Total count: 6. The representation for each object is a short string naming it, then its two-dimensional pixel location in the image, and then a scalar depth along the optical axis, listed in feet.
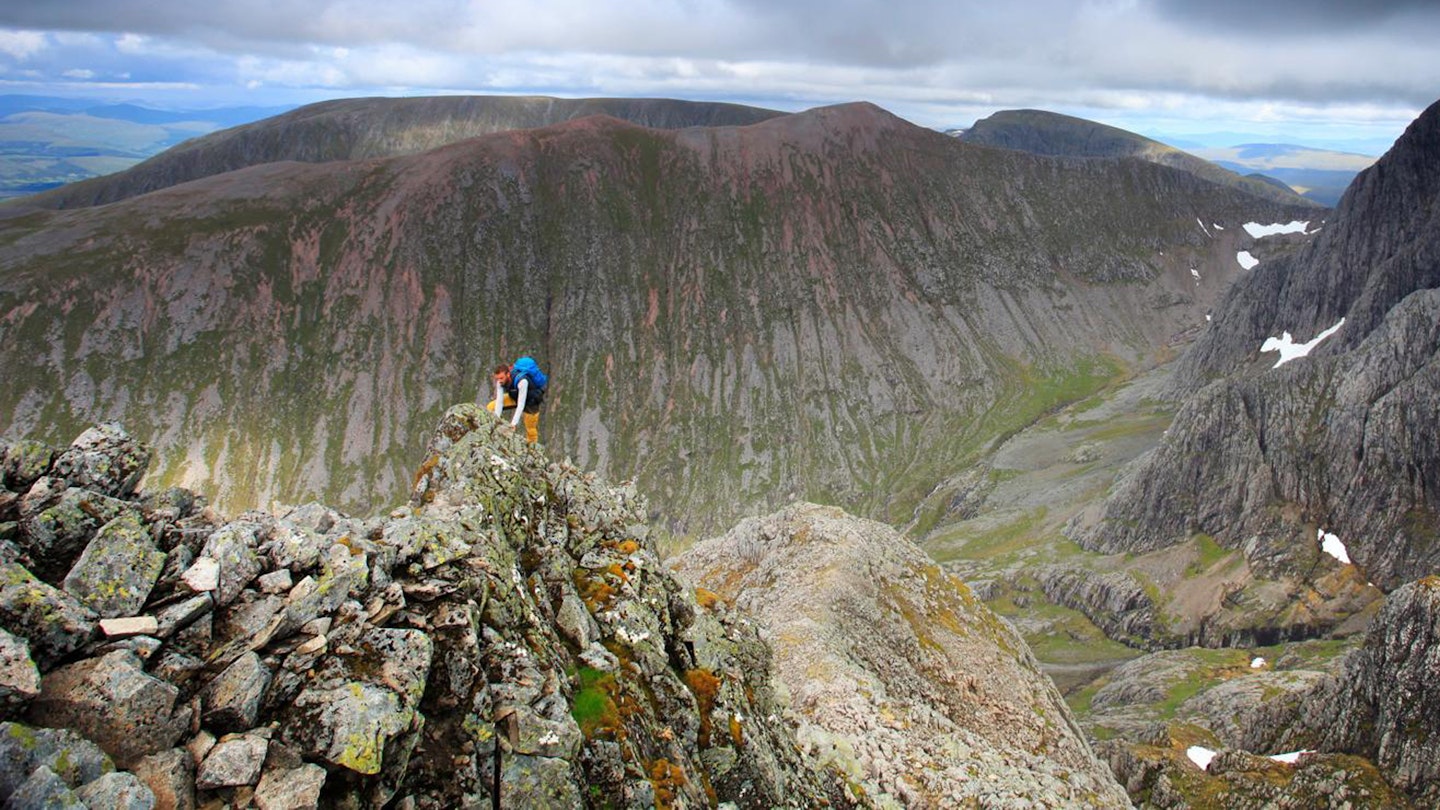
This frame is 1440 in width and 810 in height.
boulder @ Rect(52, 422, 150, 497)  45.27
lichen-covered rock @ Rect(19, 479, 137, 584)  39.11
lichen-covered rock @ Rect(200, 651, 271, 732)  36.55
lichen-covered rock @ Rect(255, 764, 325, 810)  34.93
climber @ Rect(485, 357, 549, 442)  85.25
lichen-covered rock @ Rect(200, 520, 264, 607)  41.14
